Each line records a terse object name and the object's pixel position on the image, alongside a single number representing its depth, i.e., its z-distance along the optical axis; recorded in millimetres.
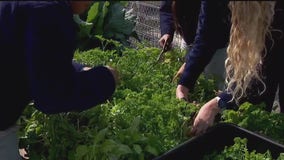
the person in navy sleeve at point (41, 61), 1124
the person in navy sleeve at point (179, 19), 2023
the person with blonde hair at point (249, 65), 1030
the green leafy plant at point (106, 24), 3416
